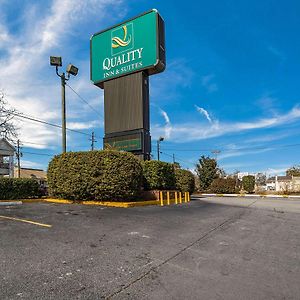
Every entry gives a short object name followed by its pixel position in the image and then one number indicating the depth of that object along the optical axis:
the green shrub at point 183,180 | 19.29
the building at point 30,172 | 58.50
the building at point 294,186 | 41.81
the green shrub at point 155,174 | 15.05
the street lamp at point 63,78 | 15.09
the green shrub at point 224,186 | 38.44
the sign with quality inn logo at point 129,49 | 17.94
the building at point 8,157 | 41.91
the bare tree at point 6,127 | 21.86
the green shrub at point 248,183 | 42.81
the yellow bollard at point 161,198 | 13.83
